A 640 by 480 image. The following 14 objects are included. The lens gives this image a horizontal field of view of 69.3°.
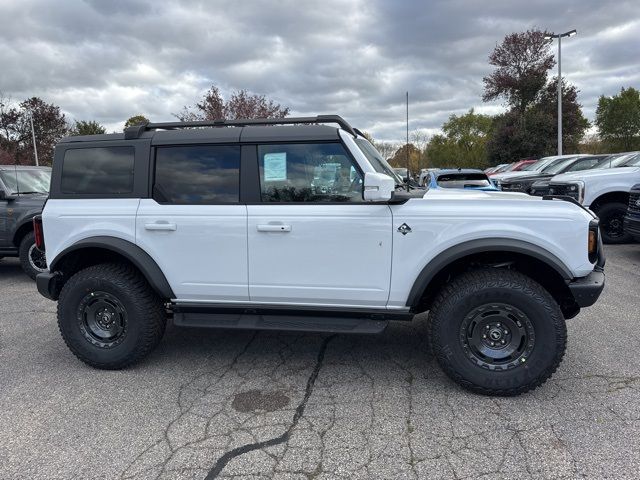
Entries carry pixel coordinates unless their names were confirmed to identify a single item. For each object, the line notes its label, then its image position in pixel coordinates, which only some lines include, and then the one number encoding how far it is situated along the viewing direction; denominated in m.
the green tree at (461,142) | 53.38
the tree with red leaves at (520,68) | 34.06
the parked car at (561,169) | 12.55
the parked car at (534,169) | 14.30
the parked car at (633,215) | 7.04
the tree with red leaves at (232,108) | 21.86
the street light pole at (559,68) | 22.08
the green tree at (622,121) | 39.34
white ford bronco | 3.15
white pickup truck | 8.43
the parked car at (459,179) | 9.26
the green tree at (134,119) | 52.10
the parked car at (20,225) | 6.80
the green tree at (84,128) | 39.50
